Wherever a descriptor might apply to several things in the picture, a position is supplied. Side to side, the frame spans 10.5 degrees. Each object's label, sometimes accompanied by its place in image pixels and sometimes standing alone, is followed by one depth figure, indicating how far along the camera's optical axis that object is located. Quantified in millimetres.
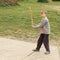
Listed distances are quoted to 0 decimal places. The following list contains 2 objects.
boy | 10469
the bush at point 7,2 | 20938
